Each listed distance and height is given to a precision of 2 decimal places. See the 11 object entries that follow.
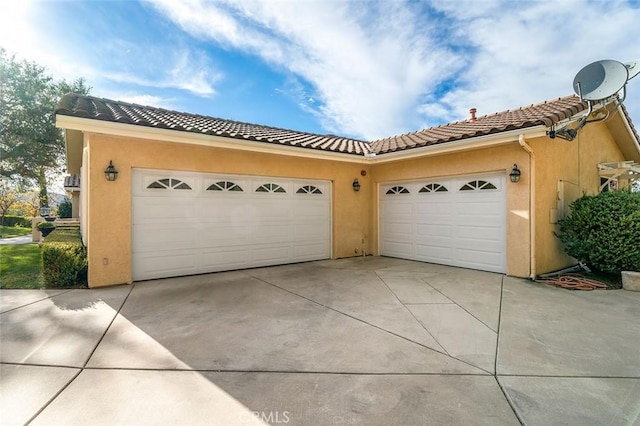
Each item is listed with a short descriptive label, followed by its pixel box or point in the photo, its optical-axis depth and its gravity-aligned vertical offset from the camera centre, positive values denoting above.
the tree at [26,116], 17.47 +5.83
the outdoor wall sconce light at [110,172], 6.67 +0.91
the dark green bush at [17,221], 26.20 -0.75
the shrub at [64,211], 20.62 +0.12
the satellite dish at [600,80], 6.55 +3.02
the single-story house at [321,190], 6.87 +0.65
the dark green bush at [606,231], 6.93 -0.49
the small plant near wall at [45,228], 14.30 -0.74
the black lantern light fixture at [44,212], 19.02 +0.04
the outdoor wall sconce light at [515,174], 7.51 +0.96
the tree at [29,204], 26.67 +0.80
